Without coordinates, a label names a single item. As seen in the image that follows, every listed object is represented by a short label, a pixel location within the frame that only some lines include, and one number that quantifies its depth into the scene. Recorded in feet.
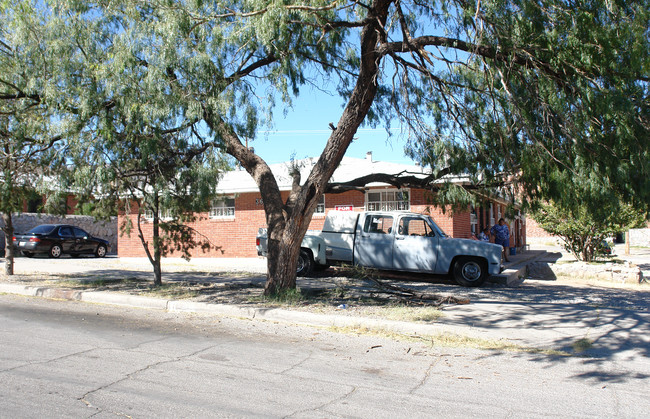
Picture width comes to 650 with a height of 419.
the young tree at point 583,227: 54.39
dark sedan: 71.10
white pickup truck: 43.09
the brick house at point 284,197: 60.08
